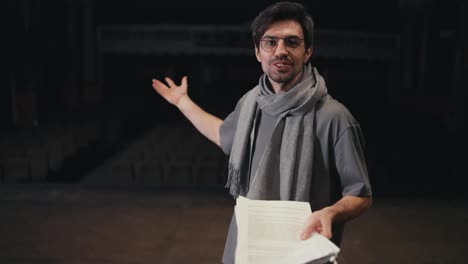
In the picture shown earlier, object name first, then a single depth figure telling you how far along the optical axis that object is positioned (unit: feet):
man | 3.84
